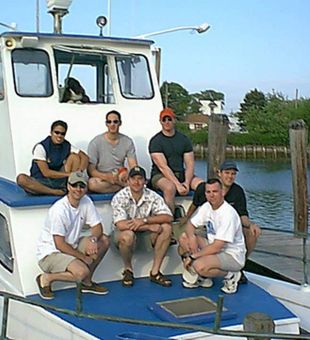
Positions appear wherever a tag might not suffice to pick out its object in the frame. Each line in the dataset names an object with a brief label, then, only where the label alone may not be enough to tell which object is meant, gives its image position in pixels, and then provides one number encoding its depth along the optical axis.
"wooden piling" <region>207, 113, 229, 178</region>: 11.34
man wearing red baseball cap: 8.40
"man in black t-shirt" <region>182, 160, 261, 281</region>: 7.86
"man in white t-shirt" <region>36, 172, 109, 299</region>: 6.96
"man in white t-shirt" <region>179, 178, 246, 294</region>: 7.18
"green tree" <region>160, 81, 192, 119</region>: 81.74
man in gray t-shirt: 8.28
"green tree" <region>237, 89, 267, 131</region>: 85.94
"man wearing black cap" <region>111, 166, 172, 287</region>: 7.57
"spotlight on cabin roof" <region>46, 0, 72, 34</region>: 9.53
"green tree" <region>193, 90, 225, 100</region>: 95.71
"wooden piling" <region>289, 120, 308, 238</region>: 11.90
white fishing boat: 6.73
